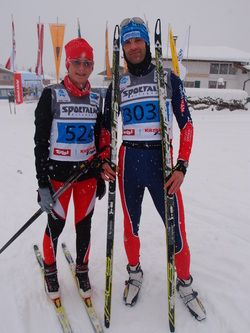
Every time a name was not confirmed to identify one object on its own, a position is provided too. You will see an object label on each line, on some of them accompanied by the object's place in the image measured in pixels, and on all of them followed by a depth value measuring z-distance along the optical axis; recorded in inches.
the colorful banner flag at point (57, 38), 487.8
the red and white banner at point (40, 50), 647.1
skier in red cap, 82.7
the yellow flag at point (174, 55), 391.9
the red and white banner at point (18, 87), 606.8
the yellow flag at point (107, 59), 618.0
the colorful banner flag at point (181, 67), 432.1
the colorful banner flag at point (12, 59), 665.6
